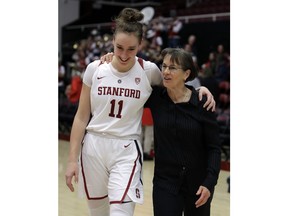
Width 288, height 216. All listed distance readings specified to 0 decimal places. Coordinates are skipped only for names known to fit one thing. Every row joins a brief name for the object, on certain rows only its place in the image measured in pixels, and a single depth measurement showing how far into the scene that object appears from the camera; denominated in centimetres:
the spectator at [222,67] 1102
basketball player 312
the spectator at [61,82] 1437
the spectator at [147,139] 906
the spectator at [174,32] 1347
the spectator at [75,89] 1084
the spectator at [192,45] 1263
